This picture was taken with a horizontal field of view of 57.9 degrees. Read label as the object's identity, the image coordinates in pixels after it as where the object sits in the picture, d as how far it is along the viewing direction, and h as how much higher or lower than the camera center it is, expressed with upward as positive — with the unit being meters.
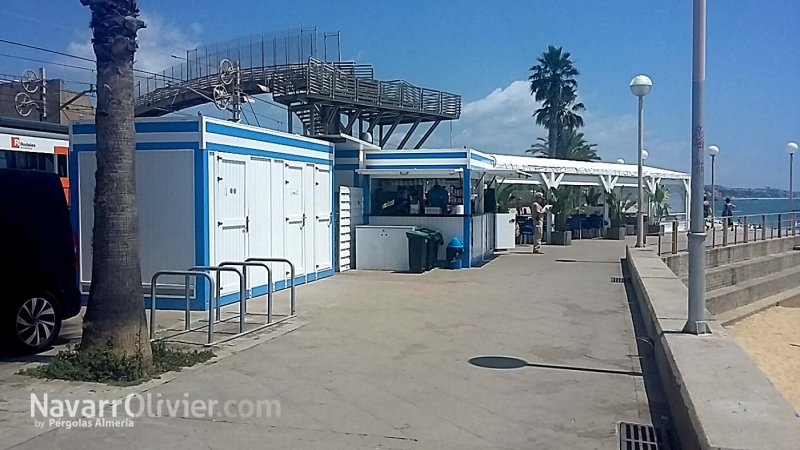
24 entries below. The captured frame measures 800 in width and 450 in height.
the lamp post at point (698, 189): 7.21 +0.18
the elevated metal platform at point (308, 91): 34.53 +5.77
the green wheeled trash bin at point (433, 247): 16.75 -0.93
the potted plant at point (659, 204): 31.83 +0.13
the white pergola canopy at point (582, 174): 27.28 +1.36
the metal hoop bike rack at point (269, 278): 9.67 -0.95
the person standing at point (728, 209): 34.66 -0.10
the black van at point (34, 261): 7.98 -0.63
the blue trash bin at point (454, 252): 17.05 -1.06
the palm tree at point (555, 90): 54.16 +8.76
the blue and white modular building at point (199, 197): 11.08 +0.16
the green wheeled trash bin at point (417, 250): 16.20 -0.96
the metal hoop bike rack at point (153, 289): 8.36 -0.96
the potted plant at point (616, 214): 28.59 -0.28
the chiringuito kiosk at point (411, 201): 16.72 +0.15
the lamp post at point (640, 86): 17.83 +2.99
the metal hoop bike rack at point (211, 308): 8.35 -1.18
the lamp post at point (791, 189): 27.09 +0.72
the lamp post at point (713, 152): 30.12 +2.30
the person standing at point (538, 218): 21.86 -0.34
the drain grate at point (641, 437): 5.38 -1.77
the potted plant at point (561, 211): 25.20 -0.14
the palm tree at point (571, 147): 54.12 +4.49
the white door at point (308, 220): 14.37 -0.25
